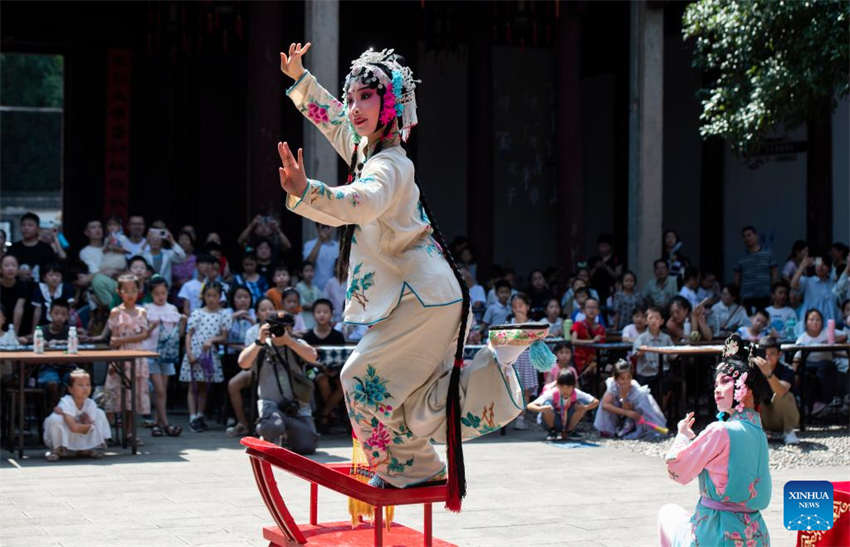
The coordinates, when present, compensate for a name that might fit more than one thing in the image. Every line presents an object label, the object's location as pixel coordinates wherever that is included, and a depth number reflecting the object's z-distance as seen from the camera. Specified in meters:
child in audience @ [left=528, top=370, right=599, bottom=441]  9.56
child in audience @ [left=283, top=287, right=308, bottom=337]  9.79
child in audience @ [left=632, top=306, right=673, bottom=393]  10.32
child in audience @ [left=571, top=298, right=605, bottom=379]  10.82
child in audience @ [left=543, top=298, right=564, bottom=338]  11.25
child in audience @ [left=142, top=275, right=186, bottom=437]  9.53
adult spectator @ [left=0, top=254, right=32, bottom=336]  9.47
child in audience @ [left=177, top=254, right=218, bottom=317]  10.48
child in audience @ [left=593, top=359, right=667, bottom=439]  9.65
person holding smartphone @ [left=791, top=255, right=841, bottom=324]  11.52
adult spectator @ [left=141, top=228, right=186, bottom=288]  11.03
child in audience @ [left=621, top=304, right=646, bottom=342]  10.56
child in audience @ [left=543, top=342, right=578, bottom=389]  9.96
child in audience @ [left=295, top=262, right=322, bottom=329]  10.60
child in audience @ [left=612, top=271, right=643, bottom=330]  11.88
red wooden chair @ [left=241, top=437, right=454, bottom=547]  4.04
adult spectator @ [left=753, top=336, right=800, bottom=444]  9.31
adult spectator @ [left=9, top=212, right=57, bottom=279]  10.38
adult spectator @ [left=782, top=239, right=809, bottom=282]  12.57
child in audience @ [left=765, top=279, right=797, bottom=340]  10.98
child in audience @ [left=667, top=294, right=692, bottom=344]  10.70
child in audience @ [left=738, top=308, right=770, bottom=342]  10.59
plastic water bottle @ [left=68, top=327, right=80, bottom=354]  8.39
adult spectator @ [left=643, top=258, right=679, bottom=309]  12.20
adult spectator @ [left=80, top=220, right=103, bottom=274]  10.68
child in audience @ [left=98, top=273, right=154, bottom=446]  9.20
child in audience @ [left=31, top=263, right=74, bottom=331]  9.66
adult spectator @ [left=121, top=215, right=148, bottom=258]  11.11
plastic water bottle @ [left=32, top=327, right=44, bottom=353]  8.48
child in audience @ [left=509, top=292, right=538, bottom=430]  10.08
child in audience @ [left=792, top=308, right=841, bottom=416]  10.29
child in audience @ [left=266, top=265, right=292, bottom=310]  10.26
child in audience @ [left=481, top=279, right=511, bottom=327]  11.23
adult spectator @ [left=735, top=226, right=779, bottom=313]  12.39
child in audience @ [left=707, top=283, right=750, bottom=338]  11.36
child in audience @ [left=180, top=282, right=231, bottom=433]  9.80
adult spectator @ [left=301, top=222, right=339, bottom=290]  11.30
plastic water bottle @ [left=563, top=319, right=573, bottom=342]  10.95
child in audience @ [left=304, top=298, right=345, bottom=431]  9.75
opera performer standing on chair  4.16
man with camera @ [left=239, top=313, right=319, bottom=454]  8.54
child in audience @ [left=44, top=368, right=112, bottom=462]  8.26
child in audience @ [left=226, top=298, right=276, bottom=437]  9.44
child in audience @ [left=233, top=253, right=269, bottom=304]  10.62
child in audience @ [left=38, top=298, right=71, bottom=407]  9.20
